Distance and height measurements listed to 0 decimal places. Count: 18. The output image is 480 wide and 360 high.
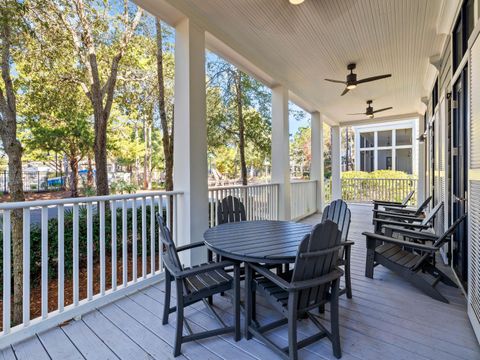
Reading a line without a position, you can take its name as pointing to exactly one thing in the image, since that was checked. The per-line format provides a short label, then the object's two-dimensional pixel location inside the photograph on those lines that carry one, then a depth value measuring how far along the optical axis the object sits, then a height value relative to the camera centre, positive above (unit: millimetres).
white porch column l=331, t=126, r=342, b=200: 9016 +254
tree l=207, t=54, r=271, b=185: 7660 +2163
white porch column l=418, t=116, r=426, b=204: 7438 +274
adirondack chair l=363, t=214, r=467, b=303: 2561 -933
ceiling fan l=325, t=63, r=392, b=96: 4259 +1637
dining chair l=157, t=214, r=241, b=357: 1739 -784
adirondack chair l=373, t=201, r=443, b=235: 3474 -654
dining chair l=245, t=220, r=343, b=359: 1568 -715
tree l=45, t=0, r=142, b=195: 5202 +2929
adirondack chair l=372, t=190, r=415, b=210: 5564 -581
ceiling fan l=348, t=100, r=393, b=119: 6299 +1623
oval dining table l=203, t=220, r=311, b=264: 1796 -517
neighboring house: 12573 +1517
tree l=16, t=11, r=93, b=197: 4566 +1727
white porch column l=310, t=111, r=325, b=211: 7512 +647
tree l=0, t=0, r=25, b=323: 3480 +475
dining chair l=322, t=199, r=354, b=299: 2518 -505
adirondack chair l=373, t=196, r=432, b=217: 4410 -625
